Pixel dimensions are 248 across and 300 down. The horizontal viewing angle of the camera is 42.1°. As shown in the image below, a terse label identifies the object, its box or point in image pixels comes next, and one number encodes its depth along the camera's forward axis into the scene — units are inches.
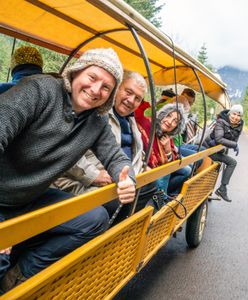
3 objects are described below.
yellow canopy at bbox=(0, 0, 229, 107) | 79.2
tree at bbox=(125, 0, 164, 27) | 1049.6
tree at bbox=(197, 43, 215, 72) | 2215.8
